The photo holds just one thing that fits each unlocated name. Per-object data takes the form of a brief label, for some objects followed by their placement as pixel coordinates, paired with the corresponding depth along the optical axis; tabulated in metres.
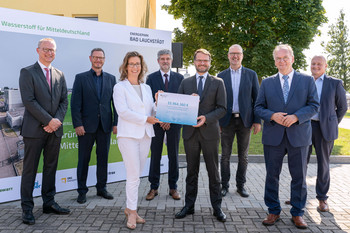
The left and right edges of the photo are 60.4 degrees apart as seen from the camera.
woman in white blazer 3.69
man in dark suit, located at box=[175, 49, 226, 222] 3.96
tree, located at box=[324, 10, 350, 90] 43.78
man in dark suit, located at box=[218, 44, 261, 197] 4.96
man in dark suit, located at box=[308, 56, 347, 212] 4.30
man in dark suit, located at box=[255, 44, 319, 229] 3.78
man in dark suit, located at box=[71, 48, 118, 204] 4.89
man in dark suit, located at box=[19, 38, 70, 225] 4.02
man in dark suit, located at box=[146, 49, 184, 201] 5.07
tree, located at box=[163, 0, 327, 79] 14.62
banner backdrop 4.75
